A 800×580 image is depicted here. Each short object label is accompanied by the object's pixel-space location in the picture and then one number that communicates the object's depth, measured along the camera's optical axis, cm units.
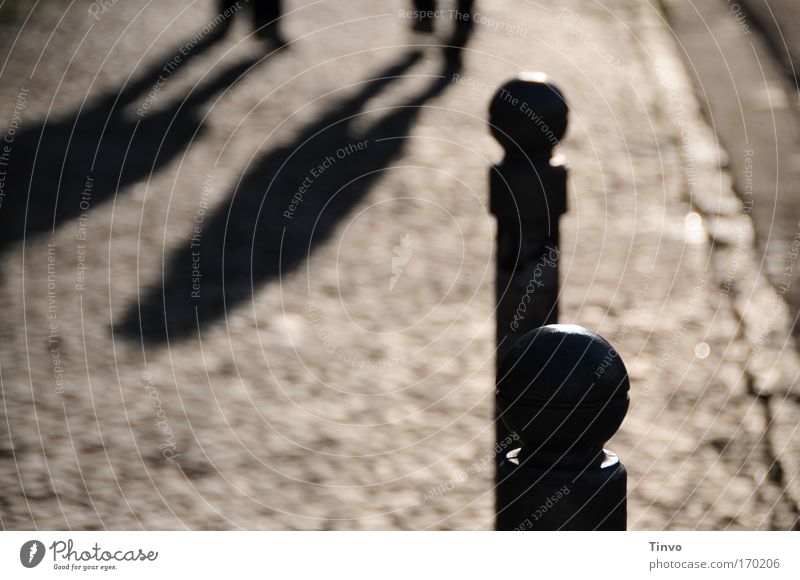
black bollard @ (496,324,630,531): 270
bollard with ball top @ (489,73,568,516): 455
